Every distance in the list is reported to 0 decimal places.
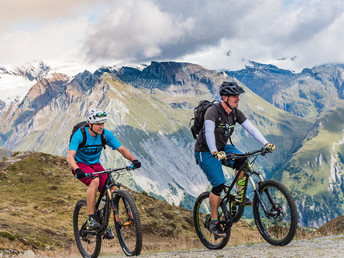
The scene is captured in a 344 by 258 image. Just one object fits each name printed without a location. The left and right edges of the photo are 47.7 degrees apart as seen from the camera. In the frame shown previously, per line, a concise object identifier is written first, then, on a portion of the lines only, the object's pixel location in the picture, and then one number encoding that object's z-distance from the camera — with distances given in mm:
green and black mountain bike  9531
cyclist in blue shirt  10734
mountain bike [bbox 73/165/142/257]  10109
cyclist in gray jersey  10602
